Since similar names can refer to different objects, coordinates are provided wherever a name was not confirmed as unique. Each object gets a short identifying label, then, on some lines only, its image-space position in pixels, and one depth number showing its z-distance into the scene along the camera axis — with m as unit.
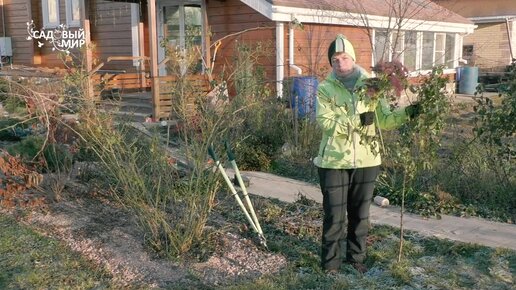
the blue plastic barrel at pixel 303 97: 8.77
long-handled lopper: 4.72
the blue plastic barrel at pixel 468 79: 22.23
